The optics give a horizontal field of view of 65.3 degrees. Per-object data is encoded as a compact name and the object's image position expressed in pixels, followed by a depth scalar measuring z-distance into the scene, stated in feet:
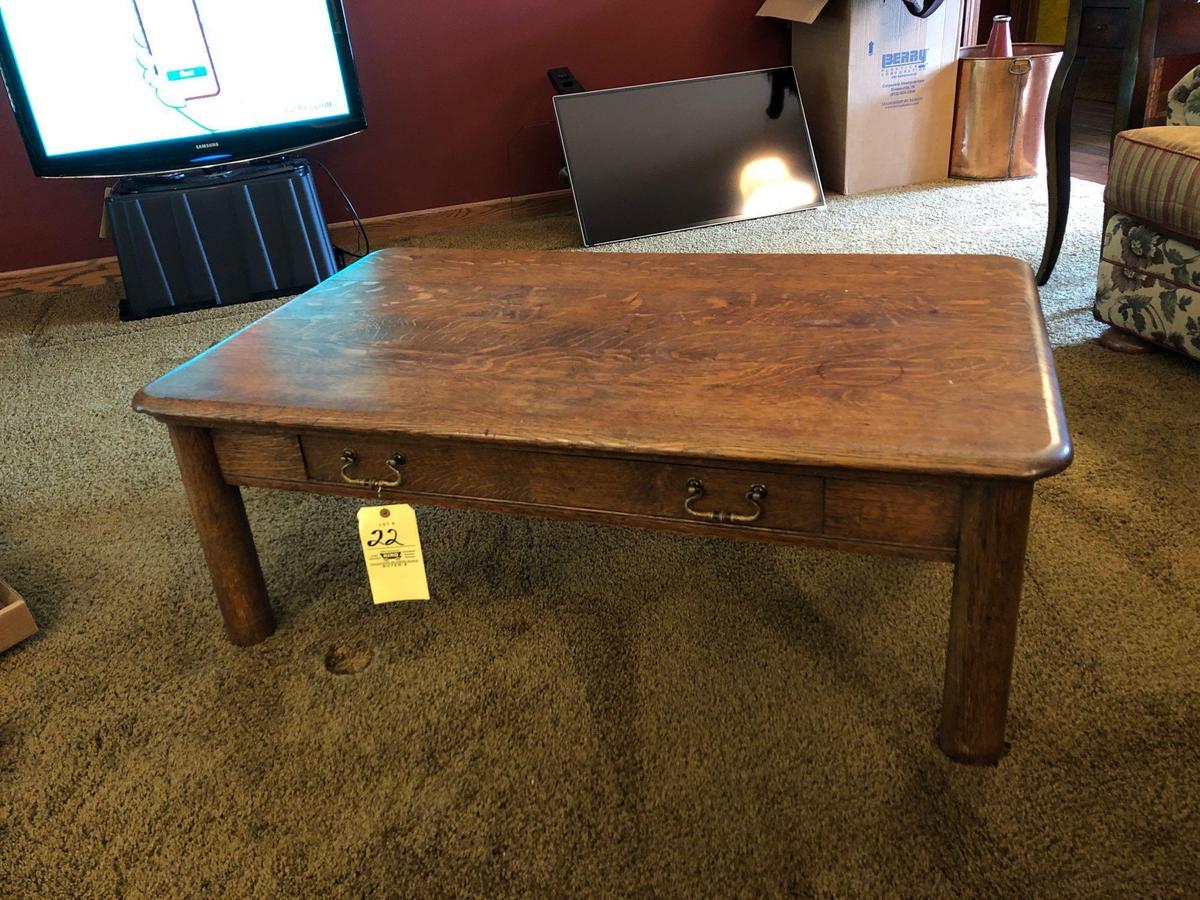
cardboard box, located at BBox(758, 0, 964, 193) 9.63
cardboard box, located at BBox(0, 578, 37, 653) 4.21
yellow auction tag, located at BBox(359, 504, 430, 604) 3.67
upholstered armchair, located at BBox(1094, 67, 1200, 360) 5.61
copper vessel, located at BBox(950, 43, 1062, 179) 9.73
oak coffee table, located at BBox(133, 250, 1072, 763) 2.93
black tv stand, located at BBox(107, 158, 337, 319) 8.29
